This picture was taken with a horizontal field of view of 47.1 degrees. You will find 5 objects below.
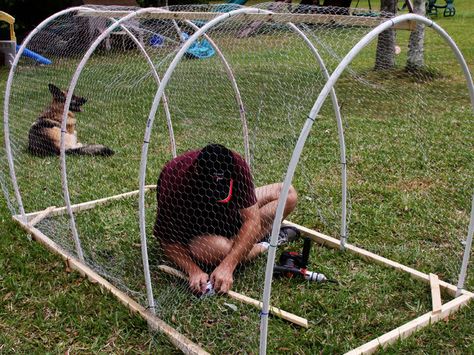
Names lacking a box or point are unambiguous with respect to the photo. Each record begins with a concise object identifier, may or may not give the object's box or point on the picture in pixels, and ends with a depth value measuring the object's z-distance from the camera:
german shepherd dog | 6.37
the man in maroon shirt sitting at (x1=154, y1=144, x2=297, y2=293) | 3.27
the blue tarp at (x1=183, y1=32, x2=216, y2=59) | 5.11
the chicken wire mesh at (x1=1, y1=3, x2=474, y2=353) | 3.31
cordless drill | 3.57
